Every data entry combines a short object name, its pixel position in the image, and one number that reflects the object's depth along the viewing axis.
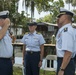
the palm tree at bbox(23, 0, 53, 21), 22.84
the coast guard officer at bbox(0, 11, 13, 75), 4.47
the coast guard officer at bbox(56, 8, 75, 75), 3.84
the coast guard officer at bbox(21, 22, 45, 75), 6.73
